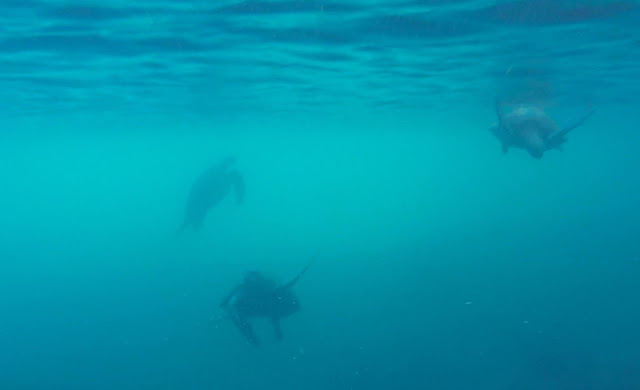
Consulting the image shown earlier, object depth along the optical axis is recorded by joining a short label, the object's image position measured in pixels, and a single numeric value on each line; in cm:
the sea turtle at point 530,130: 1161
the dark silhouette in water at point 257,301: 1169
